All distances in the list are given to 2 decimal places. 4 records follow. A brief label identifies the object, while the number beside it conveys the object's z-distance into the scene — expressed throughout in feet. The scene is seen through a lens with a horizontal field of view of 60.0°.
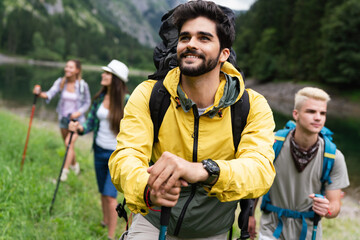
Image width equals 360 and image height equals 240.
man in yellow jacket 6.73
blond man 10.82
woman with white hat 15.28
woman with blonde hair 24.13
